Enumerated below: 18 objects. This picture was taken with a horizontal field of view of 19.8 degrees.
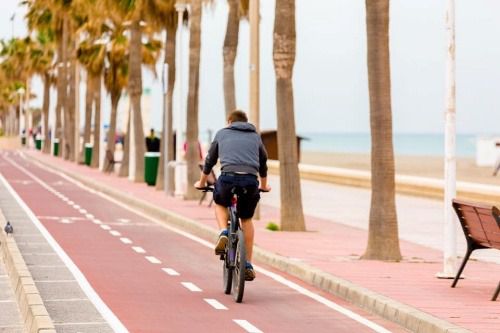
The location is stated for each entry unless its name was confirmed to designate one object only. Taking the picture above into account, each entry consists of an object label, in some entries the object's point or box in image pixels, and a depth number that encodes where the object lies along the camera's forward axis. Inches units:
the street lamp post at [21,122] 5457.7
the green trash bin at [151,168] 1894.7
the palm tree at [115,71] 2410.2
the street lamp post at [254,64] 1144.8
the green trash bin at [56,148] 3720.5
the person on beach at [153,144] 2098.9
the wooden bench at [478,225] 590.6
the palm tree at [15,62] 4842.0
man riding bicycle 632.4
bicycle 601.3
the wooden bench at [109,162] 2363.4
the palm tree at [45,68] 4197.8
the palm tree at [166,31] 1731.1
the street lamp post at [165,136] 1606.8
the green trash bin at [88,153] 2936.3
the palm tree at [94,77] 2477.9
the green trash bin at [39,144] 4608.8
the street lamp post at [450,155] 683.4
